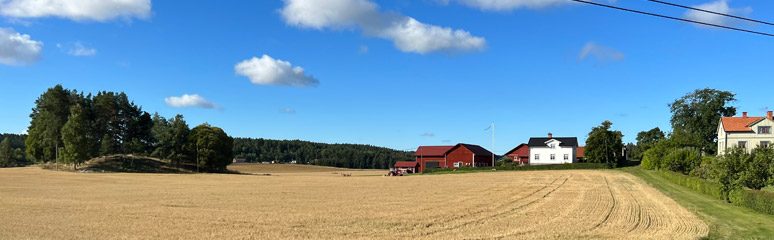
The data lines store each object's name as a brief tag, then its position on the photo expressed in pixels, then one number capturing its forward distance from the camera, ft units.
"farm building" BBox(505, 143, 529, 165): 382.83
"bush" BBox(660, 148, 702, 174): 189.26
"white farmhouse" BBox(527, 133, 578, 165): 343.26
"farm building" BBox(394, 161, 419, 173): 379.35
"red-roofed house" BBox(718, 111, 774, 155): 261.85
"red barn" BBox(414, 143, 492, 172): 370.32
